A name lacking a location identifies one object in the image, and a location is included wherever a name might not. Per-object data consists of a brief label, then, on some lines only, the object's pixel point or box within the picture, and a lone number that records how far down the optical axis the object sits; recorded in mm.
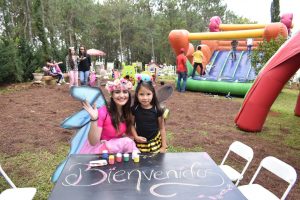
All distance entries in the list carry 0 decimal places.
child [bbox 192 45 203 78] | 10198
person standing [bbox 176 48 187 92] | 9490
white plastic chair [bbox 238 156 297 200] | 1982
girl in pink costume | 2250
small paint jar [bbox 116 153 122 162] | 1991
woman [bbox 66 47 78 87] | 8352
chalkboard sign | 1546
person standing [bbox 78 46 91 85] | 8311
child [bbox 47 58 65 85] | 11537
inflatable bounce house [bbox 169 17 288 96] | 8954
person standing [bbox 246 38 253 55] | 11084
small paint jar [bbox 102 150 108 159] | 2021
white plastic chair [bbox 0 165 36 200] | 2032
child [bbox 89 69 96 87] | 8963
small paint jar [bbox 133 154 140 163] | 1978
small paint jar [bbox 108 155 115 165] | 1951
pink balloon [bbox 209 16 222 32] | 12781
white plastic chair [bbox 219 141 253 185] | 2398
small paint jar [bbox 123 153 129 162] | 1996
